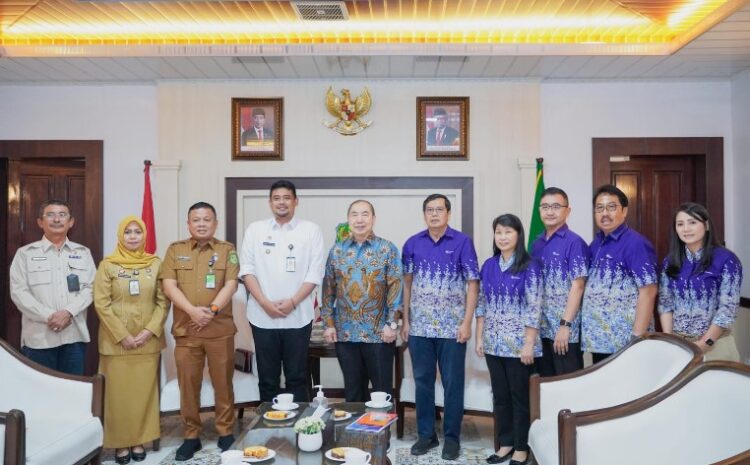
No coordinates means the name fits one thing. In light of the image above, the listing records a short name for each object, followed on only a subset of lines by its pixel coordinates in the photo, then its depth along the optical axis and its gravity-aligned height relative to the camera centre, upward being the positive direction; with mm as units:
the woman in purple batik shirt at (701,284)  2951 -261
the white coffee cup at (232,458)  2051 -738
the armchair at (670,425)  2113 -688
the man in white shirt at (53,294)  3490 -312
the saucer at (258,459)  2182 -790
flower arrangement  2334 -718
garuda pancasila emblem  4918 +989
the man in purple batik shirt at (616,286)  3090 -273
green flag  4754 +184
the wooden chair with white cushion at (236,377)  3703 -868
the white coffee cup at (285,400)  2832 -753
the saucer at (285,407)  2805 -776
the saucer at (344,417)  2693 -796
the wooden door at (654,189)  5160 +352
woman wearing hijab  3436 -582
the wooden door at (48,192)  5031 +391
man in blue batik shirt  3449 -374
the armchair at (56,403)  2639 -760
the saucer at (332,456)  2213 -795
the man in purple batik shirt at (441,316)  3414 -453
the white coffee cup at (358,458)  2029 -740
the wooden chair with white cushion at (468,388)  3604 -911
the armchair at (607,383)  2543 -683
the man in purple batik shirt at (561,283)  3193 -267
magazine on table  2520 -781
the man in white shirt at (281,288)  3588 -304
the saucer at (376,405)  2852 -783
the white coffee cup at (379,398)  2865 -756
